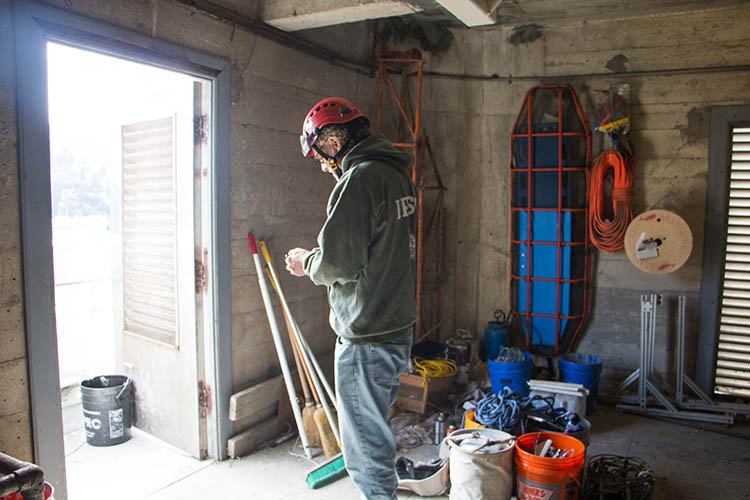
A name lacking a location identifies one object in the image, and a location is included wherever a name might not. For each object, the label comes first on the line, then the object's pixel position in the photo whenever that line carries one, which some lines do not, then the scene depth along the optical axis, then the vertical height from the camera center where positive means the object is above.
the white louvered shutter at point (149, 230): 3.74 -0.12
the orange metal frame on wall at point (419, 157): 4.91 +0.58
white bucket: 2.90 -1.41
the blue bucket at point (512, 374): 4.42 -1.32
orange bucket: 2.79 -1.37
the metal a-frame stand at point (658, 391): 4.43 -1.45
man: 2.27 -0.28
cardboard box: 4.26 -1.44
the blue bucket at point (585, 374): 4.46 -1.33
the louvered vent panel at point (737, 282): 4.55 -0.54
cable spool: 4.32 -0.19
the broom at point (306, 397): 3.73 -1.31
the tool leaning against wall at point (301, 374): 3.61 -1.11
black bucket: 3.79 -1.44
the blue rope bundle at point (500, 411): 3.28 -1.24
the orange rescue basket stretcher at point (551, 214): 5.00 +0.04
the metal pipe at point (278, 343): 3.68 -0.91
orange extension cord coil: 4.66 +0.15
